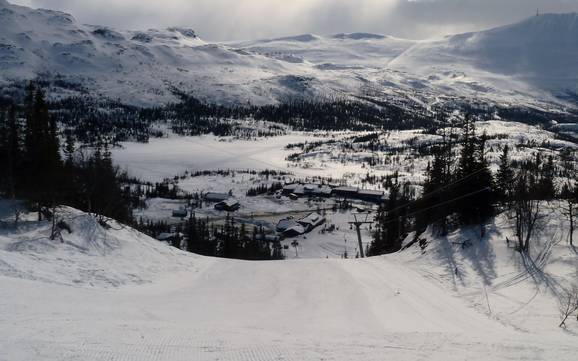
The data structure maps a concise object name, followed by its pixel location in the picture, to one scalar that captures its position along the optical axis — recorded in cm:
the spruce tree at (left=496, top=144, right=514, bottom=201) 4209
